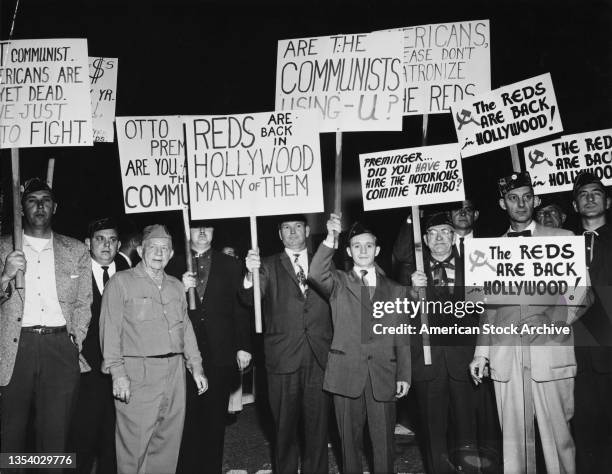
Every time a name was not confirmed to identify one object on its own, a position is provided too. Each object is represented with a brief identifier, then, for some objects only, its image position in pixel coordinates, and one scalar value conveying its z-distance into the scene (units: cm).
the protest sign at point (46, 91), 423
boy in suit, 367
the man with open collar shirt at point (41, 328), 370
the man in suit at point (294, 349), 387
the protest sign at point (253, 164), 415
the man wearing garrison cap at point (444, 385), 394
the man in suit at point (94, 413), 394
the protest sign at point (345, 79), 432
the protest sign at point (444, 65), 476
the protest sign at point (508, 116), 447
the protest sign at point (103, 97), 504
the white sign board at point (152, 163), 441
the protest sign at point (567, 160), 480
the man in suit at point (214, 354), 428
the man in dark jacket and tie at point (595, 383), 385
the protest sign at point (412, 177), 434
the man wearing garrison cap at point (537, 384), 368
